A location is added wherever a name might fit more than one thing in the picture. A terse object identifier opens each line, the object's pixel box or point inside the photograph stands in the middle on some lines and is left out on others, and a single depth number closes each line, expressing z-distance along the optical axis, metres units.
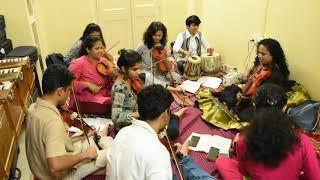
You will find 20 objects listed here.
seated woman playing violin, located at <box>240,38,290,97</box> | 2.83
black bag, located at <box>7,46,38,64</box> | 3.54
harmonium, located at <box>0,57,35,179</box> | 2.06
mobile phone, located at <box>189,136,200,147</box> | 2.46
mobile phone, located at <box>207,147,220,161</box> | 2.29
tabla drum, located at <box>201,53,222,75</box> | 3.85
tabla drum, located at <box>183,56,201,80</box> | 3.71
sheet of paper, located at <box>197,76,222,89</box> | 3.63
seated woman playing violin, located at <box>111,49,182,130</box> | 2.39
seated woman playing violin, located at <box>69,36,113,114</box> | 2.84
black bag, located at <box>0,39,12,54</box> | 3.55
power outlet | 3.52
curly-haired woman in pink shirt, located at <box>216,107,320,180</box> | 1.47
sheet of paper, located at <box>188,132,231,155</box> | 2.41
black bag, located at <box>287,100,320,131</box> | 2.59
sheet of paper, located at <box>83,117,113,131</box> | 2.69
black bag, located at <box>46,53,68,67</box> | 3.41
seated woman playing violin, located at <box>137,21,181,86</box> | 3.54
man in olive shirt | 1.62
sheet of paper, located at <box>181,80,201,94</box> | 3.50
